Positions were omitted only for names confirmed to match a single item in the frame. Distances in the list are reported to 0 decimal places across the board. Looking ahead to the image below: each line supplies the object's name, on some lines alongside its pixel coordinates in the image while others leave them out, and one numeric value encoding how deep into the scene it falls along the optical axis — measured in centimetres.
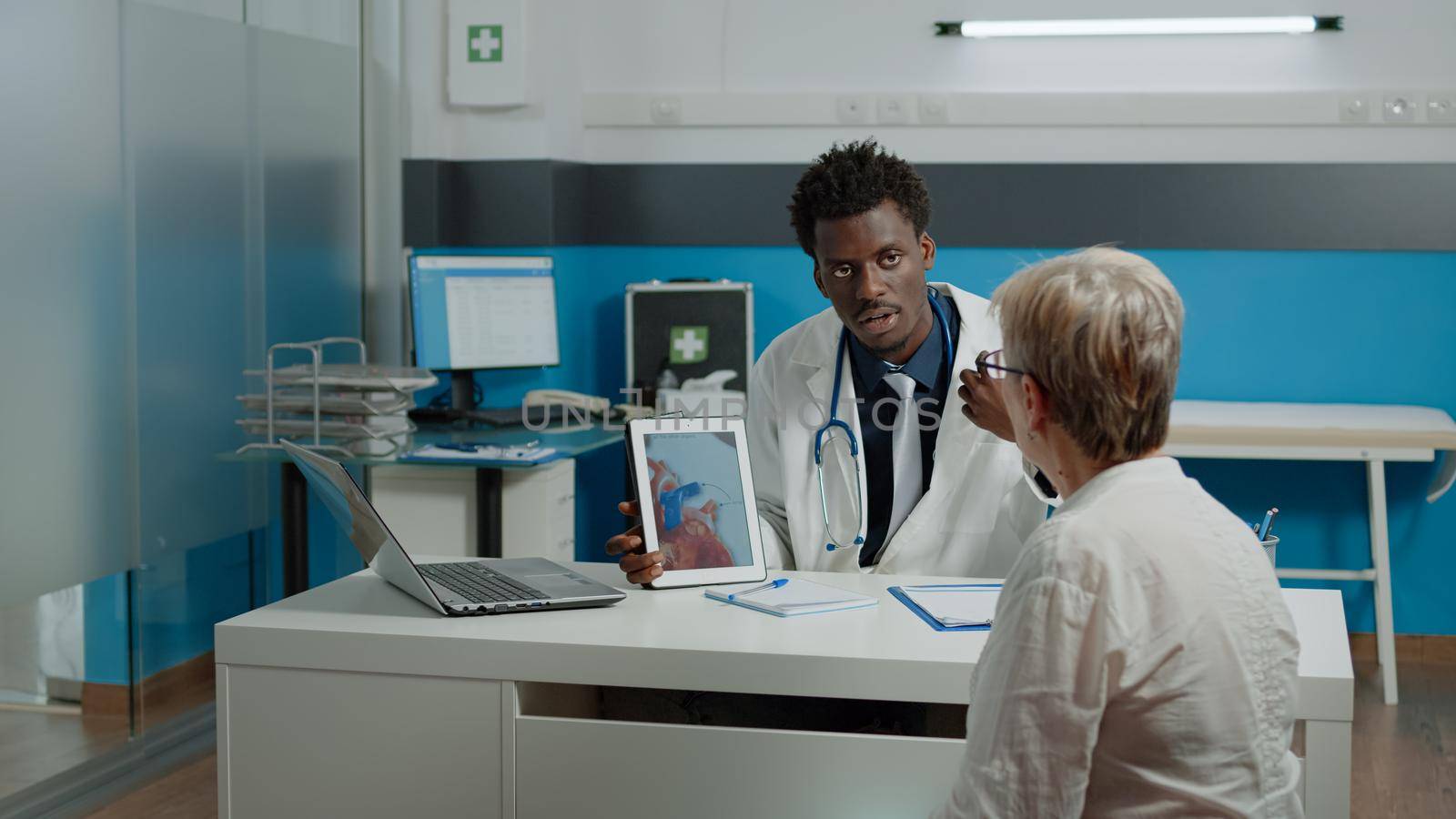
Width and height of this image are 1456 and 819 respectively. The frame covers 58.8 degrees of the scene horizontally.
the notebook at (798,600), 155
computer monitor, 368
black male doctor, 200
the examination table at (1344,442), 345
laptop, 151
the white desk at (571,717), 135
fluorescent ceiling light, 390
